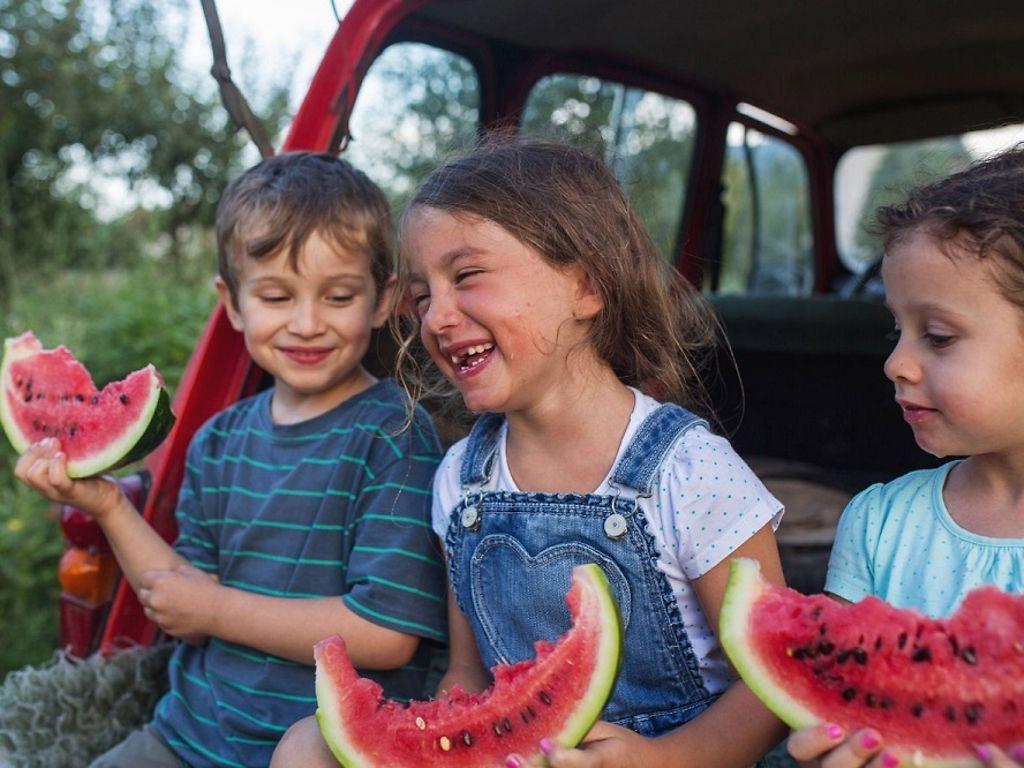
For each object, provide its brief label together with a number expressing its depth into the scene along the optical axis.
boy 0.63
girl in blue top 0.46
